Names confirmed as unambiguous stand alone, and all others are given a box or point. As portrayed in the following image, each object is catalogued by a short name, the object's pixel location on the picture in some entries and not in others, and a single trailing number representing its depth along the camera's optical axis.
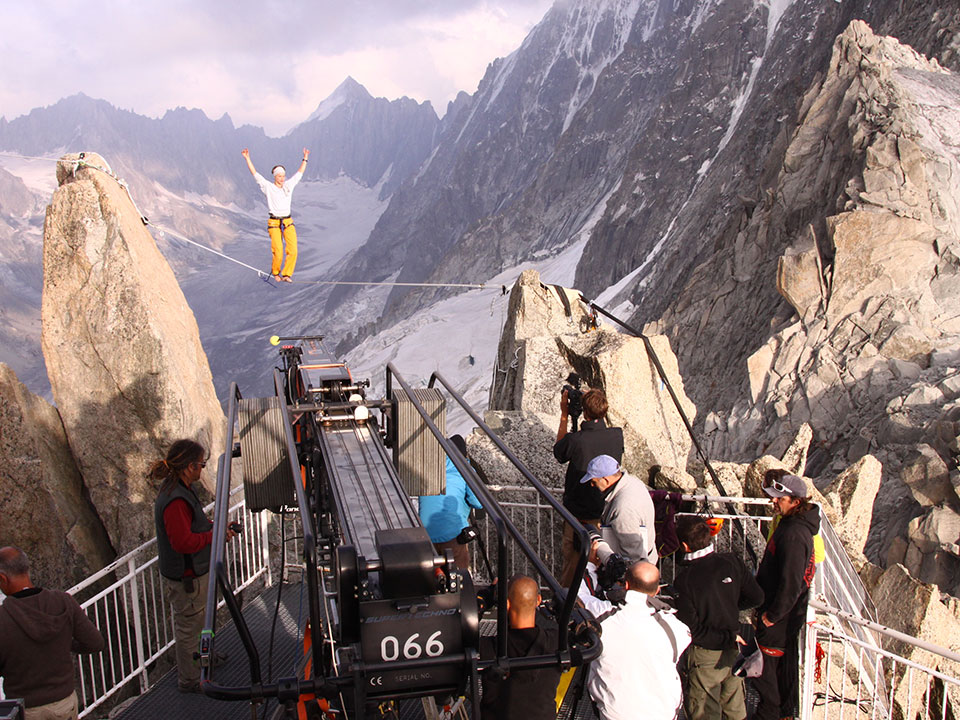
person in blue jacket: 5.07
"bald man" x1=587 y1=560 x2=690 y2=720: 3.71
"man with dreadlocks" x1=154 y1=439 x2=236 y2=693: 4.79
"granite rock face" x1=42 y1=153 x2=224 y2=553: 9.55
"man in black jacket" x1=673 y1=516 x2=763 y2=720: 4.34
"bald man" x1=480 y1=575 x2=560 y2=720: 3.28
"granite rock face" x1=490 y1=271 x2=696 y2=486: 9.21
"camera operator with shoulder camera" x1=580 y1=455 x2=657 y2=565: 4.89
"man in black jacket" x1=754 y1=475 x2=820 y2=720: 4.62
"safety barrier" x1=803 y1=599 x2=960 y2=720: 4.62
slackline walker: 11.20
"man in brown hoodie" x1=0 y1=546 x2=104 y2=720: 3.88
